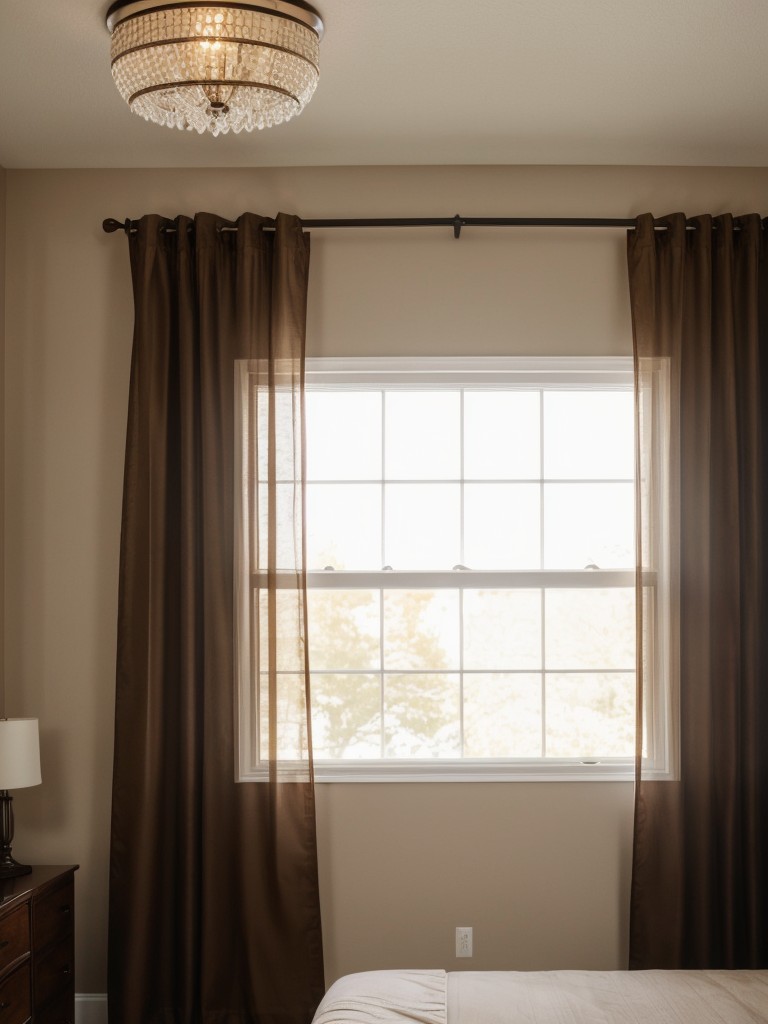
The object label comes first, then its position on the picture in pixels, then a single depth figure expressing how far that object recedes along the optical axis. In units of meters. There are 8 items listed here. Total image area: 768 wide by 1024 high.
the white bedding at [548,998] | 2.13
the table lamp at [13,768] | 2.99
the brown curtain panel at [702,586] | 3.21
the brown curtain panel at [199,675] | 3.19
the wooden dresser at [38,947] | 2.73
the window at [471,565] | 3.45
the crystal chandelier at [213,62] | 2.18
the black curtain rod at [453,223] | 3.36
